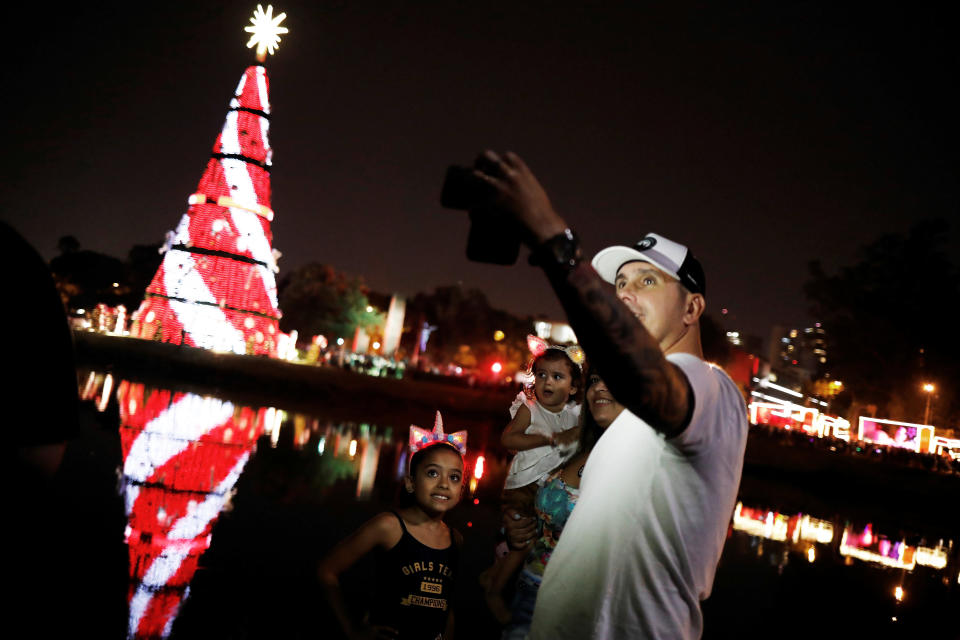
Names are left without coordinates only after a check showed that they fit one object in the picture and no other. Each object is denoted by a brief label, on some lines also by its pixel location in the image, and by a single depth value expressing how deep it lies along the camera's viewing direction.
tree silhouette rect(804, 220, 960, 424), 35.22
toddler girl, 3.99
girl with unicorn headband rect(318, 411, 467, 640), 2.97
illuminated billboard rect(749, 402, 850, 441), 38.84
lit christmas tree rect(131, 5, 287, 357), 26.88
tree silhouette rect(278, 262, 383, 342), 53.22
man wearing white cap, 1.42
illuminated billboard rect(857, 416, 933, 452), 33.25
